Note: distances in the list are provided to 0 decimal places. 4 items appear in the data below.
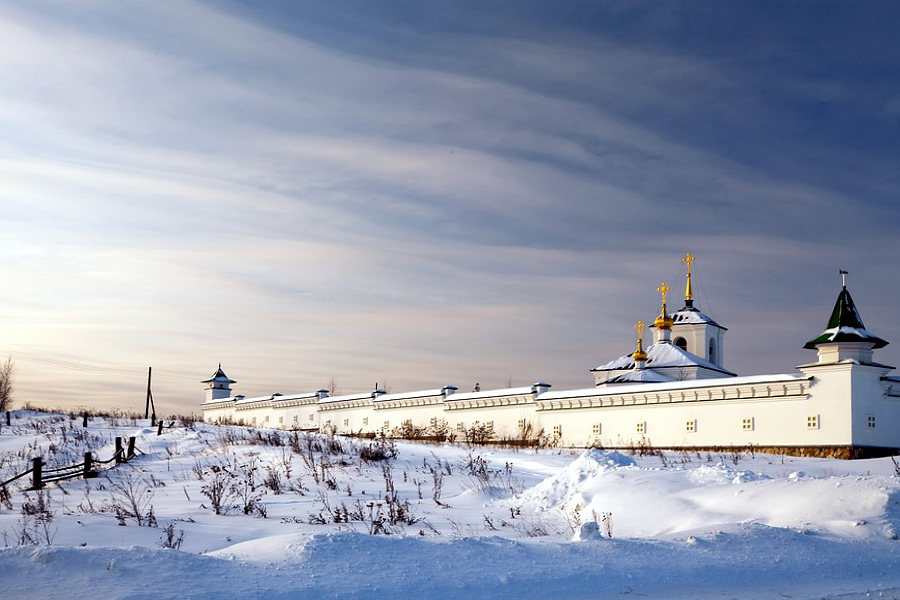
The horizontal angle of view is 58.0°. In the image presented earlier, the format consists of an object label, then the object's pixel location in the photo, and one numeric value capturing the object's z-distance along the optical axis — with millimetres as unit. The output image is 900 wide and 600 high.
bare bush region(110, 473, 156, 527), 10267
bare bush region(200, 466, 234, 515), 11680
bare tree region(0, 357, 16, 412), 71100
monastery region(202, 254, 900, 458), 26422
